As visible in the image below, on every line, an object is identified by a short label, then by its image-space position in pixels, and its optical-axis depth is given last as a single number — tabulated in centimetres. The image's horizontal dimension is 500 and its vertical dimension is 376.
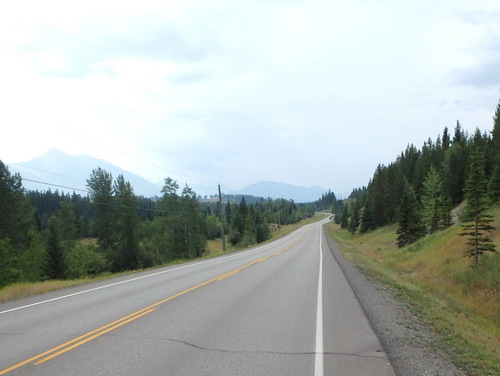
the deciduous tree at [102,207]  5006
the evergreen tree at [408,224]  3941
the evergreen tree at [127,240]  4766
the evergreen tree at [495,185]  3303
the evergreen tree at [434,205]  3935
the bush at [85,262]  4089
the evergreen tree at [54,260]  3569
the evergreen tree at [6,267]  3045
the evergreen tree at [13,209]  3600
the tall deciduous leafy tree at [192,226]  5503
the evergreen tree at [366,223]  7800
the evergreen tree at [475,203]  1700
